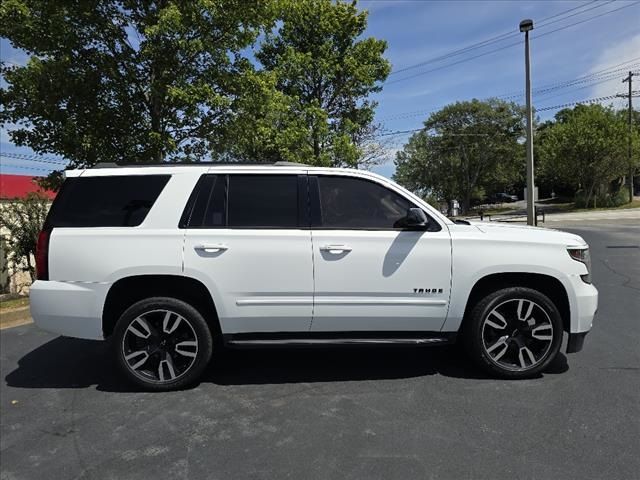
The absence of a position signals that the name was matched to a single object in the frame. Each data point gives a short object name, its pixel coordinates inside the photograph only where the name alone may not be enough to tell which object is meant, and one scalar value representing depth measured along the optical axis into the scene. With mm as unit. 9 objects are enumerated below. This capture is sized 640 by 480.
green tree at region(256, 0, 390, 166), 19797
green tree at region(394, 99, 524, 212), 53125
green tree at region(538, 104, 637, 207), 39531
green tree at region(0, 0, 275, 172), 7711
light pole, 18359
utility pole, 40250
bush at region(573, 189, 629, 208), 43219
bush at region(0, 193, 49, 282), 8609
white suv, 4246
